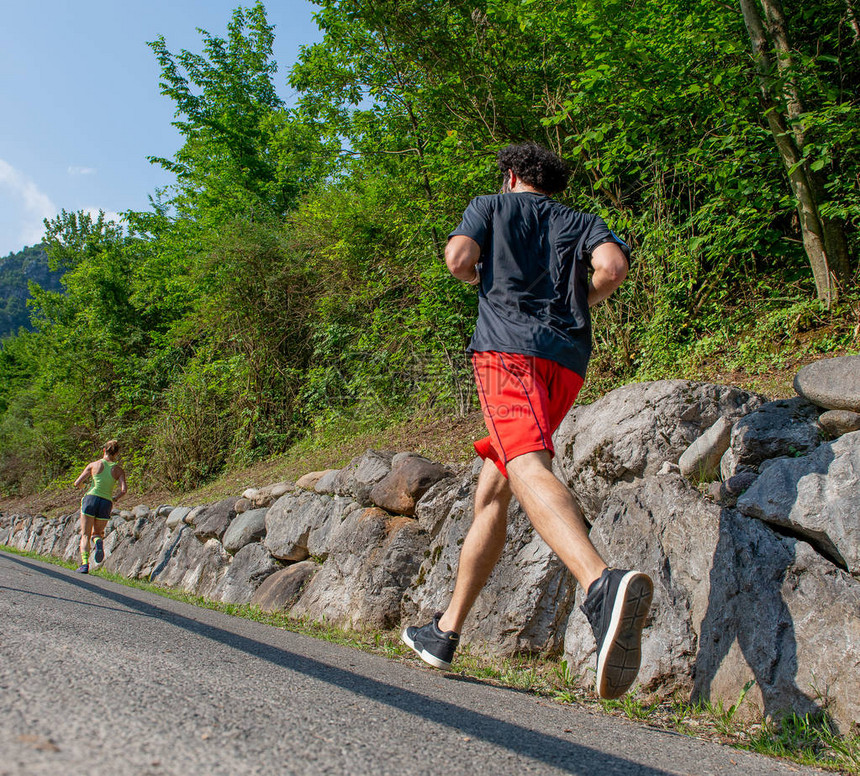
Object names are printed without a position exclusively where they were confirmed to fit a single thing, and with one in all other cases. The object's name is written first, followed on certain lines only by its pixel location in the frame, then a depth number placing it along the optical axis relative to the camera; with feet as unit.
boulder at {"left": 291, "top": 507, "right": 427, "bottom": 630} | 15.89
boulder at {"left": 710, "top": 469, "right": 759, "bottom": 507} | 10.36
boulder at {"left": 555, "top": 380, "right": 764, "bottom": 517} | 12.34
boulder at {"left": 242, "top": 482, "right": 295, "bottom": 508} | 25.64
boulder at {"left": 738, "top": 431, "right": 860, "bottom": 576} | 8.55
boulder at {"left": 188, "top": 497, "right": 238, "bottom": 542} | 27.99
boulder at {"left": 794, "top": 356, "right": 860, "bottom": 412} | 10.30
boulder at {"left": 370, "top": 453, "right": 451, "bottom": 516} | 17.63
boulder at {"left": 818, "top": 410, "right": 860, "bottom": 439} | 10.21
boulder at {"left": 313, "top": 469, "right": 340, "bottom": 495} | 21.76
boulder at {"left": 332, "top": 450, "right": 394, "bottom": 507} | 19.54
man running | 8.30
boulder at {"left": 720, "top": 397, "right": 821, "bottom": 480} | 10.67
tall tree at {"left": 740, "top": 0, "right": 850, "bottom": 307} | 16.10
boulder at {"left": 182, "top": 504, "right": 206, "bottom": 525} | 30.81
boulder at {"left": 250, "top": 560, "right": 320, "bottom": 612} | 19.81
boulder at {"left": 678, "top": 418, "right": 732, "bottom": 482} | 11.29
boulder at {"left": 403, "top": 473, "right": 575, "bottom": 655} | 11.71
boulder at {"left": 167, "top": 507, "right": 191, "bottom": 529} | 32.53
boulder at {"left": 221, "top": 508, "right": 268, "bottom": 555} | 25.21
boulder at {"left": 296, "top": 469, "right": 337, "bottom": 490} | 23.42
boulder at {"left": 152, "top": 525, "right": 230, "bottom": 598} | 26.89
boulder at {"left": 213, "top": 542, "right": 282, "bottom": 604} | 23.02
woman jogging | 32.17
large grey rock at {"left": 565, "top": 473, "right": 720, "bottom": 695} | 9.22
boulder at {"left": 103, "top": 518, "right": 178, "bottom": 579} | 33.55
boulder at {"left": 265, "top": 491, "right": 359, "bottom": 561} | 20.66
